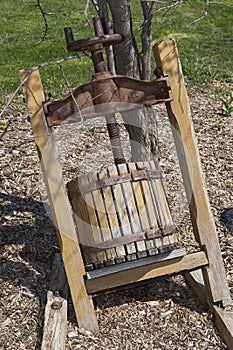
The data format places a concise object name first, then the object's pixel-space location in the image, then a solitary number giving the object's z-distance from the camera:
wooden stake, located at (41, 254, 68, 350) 3.44
